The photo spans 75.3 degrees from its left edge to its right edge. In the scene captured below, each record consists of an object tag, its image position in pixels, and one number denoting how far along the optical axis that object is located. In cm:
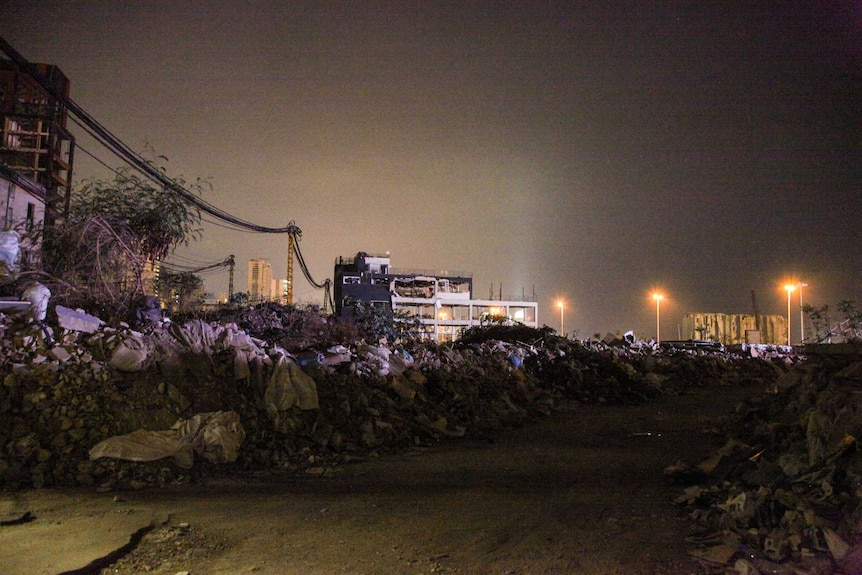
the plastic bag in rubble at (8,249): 855
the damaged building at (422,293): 6025
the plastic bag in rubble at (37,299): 755
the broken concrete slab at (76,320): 739
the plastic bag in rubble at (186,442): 614
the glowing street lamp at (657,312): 4057
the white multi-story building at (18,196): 1703
